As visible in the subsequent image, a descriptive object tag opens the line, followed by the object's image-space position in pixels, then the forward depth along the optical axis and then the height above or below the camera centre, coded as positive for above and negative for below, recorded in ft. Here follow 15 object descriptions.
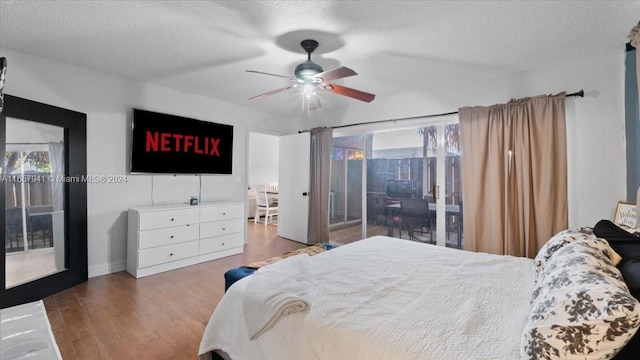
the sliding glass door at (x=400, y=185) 12.51 -0.42
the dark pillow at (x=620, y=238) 4.10 -1.00
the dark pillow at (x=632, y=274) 3.21 -1.22
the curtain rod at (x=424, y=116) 9.37 +2.73
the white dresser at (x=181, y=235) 10.99 -2.48
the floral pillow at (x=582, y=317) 2.57 -1.38
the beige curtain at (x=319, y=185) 15.79 -0.45
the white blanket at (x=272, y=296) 4.35 -1.96
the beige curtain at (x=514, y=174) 9.60 +0.08
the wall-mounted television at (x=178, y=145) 11.92 +1.52
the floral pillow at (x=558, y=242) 4.89 -1.18
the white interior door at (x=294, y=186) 16.52 -0.55
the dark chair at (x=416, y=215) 13.14 -1.85
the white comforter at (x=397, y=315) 3.47 -2.02
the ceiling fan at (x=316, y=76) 7.76 +2.85
